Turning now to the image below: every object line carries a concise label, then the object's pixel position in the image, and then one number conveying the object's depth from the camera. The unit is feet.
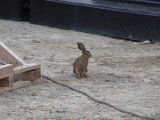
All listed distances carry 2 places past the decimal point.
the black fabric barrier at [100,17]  57.82
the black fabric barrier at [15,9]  70.59
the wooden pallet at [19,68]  38.50
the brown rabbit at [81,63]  40.37
